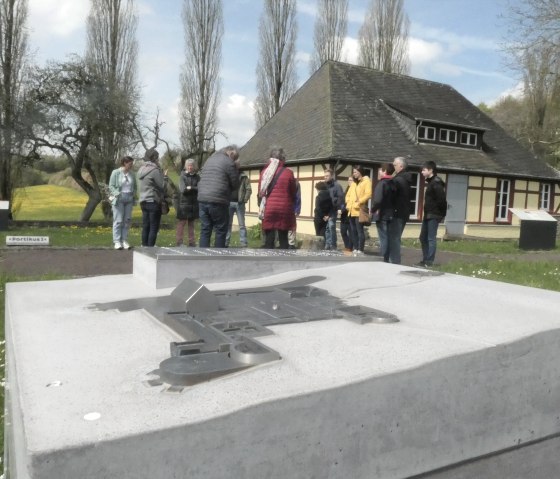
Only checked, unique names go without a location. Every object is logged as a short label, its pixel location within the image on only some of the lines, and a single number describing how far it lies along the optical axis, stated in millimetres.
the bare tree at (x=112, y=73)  22938
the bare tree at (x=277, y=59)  32625
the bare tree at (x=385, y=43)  35000
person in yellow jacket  9641
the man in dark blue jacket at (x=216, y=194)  6926
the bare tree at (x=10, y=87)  20891
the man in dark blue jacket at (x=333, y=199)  10539
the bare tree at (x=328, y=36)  34188
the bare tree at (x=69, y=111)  21719
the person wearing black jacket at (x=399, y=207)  7637
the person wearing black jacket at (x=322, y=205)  10562
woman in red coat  6691
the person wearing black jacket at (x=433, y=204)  8703
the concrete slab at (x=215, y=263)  4082
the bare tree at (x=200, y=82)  31078
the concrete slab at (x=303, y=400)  1664
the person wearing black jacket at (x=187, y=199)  8797
